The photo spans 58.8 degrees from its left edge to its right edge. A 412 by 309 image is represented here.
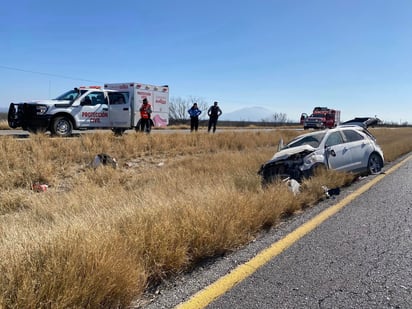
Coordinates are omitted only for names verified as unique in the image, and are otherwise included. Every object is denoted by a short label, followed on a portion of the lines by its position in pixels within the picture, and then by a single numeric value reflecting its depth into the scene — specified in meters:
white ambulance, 14.51
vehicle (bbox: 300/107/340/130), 46.34
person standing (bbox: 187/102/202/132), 19.94
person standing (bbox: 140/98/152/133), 17.42
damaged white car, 8.08
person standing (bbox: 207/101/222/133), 19.94
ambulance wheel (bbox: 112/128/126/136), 17.75
